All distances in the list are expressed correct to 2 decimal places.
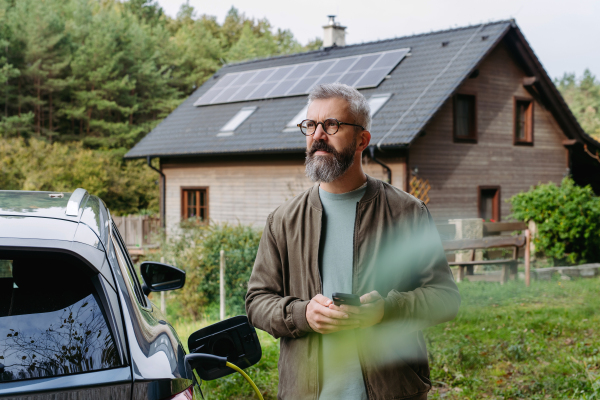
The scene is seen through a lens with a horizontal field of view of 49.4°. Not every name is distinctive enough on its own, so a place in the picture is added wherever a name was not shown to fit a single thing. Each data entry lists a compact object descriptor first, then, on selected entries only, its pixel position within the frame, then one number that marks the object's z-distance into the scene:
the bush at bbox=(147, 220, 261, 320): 11.43
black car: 1.89
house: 17.94
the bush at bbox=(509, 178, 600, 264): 14.67
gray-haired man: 2.44
